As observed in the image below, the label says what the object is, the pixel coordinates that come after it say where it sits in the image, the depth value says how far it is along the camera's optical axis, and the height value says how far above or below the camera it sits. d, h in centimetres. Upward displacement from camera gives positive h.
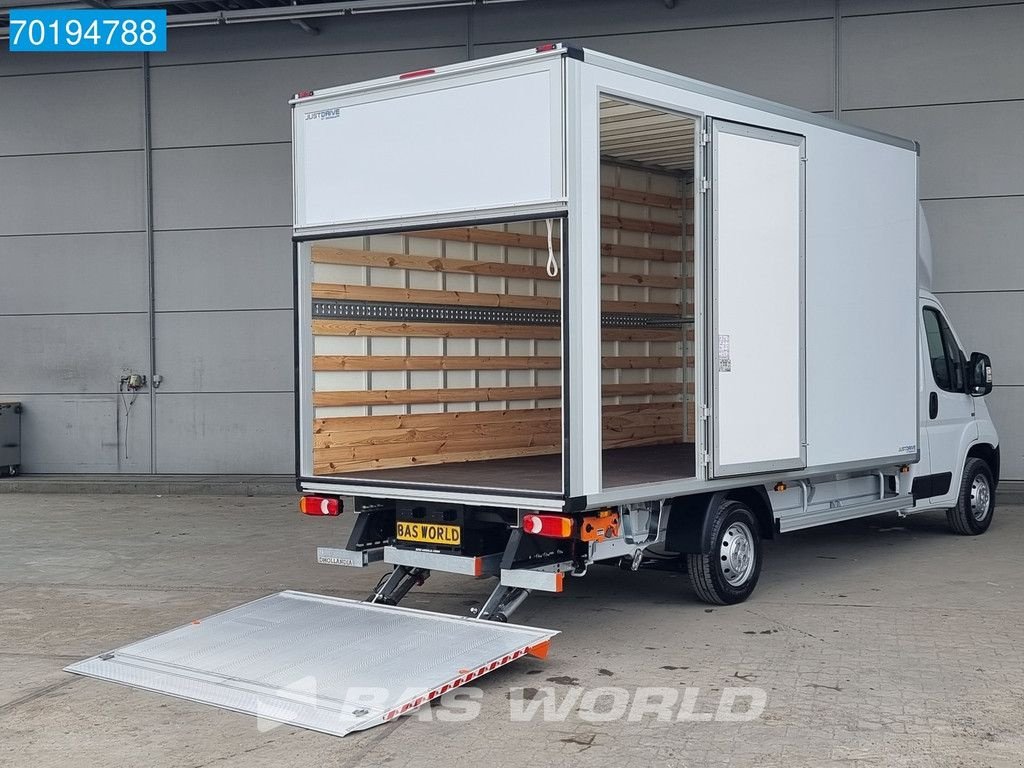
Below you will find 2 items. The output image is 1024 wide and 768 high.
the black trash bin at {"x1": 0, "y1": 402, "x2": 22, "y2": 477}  1552 -72
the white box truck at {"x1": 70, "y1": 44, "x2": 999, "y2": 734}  605 +7
